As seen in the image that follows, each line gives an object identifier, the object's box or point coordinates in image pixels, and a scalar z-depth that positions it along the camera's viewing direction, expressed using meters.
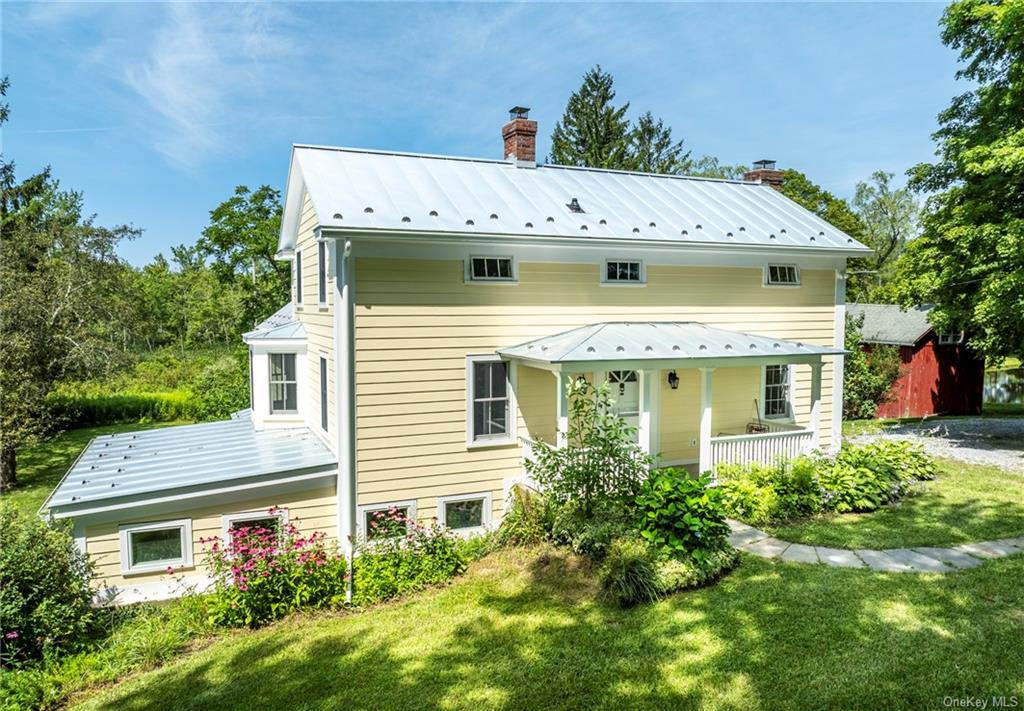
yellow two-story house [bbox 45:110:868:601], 9.47
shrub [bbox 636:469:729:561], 8.09
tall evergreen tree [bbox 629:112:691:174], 37.97
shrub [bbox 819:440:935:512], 10.78
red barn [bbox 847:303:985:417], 23.06
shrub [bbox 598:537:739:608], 7.57
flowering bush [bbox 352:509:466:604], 8.77
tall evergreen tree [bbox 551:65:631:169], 34.75
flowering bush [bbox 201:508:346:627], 8.05
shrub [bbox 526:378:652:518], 9.09
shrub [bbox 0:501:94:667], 6.96
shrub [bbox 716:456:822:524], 10.21
